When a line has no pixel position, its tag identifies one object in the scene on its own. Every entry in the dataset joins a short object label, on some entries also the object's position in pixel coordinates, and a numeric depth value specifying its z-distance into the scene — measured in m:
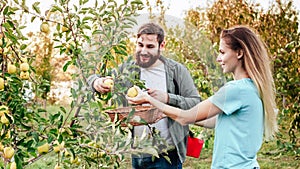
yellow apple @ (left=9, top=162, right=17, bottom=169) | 1.71
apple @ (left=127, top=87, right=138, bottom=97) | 1.77
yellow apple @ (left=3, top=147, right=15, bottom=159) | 1.73
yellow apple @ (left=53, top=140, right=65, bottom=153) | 1.81
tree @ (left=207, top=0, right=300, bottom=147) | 4.61
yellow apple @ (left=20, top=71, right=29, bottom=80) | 1.83
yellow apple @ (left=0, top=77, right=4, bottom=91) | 1.74
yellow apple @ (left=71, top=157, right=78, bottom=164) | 1.95
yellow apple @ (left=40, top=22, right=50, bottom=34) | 1.86
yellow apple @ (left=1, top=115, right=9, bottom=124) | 1.73
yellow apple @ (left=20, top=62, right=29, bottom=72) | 1.82
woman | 1.87
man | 1.79
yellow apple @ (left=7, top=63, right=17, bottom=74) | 1.82
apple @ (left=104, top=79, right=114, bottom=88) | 1.77
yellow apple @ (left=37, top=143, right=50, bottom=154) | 1.79
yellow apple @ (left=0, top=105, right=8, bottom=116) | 1.71
